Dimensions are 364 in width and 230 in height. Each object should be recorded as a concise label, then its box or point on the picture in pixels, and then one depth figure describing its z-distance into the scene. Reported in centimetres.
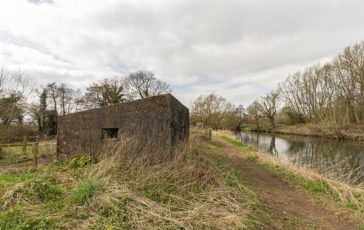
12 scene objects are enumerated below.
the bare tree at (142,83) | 2341
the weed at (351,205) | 370
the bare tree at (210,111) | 2502
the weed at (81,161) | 455
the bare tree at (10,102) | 799
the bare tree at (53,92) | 2095
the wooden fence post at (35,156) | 580
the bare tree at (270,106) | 2929
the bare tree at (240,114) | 3716
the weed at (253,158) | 832
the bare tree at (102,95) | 2261
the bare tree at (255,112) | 3207
